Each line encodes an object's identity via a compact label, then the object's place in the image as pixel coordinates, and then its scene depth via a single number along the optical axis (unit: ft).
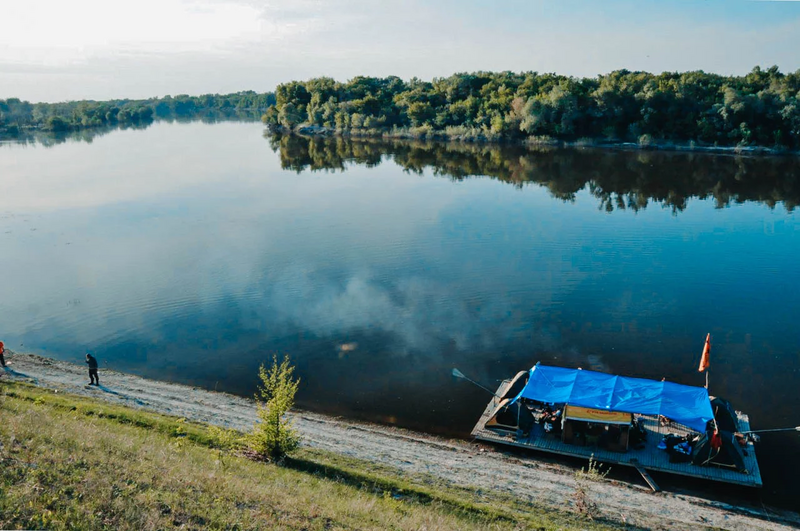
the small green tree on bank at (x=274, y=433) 58.65
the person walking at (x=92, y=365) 83.51
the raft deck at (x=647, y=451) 65.82
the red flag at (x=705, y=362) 81.05
